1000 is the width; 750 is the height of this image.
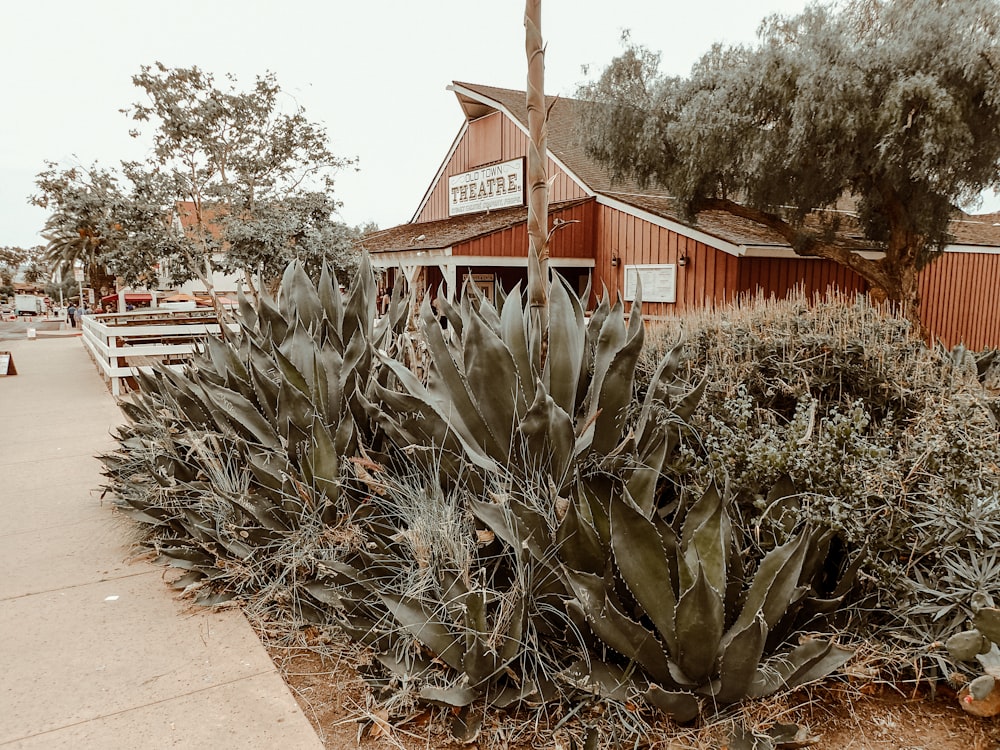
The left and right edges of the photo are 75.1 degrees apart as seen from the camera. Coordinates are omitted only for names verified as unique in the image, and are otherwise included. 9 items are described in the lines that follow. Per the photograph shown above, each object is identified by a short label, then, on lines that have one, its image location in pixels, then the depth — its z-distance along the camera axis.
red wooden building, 15.13
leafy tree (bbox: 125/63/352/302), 17.97
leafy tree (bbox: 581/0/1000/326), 12.38
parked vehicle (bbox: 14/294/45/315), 79.12
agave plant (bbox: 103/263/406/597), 3.04
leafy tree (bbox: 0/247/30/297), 84.31
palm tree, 27.99
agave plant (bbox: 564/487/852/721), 1.84
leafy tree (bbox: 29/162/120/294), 20.16
